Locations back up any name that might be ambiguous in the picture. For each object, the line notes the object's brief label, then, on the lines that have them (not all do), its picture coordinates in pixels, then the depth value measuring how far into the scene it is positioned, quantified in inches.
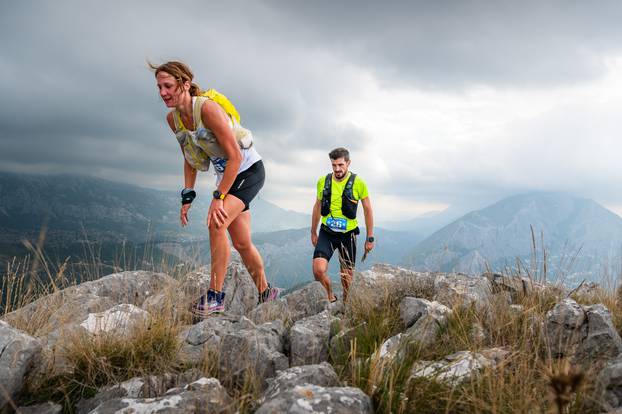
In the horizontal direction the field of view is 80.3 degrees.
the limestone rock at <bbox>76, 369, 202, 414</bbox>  100.6
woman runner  169.9
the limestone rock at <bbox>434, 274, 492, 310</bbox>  160.2
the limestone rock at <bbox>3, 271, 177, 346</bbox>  154.3
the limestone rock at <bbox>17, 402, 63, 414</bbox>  97.5
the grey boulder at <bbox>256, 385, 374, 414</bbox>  72.0
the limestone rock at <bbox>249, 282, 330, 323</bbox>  204.1
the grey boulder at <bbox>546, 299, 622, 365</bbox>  115.8
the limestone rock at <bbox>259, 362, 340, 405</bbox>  86.0
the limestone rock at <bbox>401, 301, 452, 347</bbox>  119.4
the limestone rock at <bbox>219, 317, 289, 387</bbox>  111.3
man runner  298.0
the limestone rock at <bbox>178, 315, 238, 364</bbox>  124.1
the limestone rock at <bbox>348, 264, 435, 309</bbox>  182.9
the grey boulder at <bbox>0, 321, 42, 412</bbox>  97.1
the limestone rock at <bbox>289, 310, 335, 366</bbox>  129.6
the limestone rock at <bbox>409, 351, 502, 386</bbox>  88.8
